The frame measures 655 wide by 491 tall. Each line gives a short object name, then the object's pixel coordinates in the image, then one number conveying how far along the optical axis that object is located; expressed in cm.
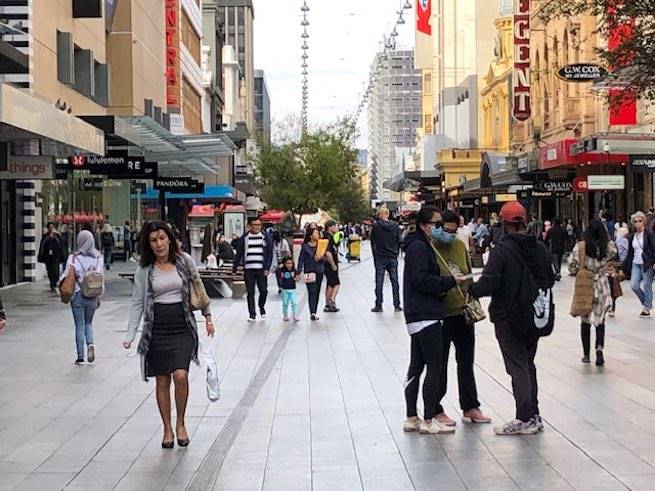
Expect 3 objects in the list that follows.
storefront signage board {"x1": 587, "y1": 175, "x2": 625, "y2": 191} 3375
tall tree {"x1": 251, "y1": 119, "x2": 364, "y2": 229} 6988
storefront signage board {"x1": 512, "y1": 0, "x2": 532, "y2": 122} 5066
